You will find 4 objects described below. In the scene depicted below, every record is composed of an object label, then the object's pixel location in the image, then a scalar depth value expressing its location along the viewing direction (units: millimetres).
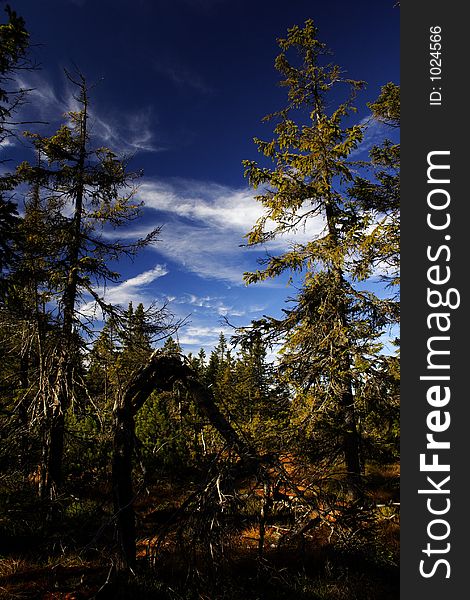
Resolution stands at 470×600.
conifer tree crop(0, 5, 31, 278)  8000
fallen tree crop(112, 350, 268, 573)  3684
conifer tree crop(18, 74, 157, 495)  12180
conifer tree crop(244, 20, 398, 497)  9641
